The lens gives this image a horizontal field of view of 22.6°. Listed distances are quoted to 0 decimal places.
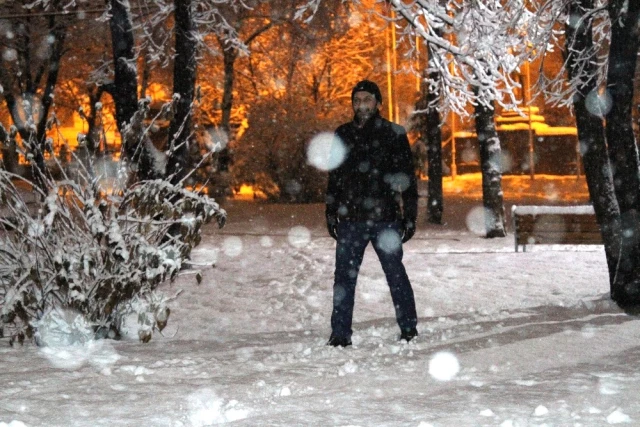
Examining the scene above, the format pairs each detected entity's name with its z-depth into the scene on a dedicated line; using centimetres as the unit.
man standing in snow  1167
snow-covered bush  1177
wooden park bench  2514
